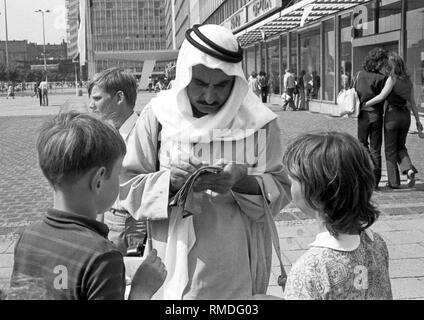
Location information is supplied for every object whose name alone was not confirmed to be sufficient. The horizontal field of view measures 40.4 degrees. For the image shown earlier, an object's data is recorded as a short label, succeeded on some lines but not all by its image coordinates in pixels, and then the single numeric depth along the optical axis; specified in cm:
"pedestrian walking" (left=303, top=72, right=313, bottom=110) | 2255
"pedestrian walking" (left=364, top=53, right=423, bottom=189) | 746
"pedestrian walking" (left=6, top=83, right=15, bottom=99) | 4956
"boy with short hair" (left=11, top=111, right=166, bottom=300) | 162
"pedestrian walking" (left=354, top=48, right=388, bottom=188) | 761
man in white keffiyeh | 230
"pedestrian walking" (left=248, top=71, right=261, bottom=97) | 2499
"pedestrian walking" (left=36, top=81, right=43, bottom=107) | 3278
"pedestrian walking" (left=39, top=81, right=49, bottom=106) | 3222
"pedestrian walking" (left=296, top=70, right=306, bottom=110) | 2294
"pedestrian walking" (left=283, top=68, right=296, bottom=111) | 2225
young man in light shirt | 357
